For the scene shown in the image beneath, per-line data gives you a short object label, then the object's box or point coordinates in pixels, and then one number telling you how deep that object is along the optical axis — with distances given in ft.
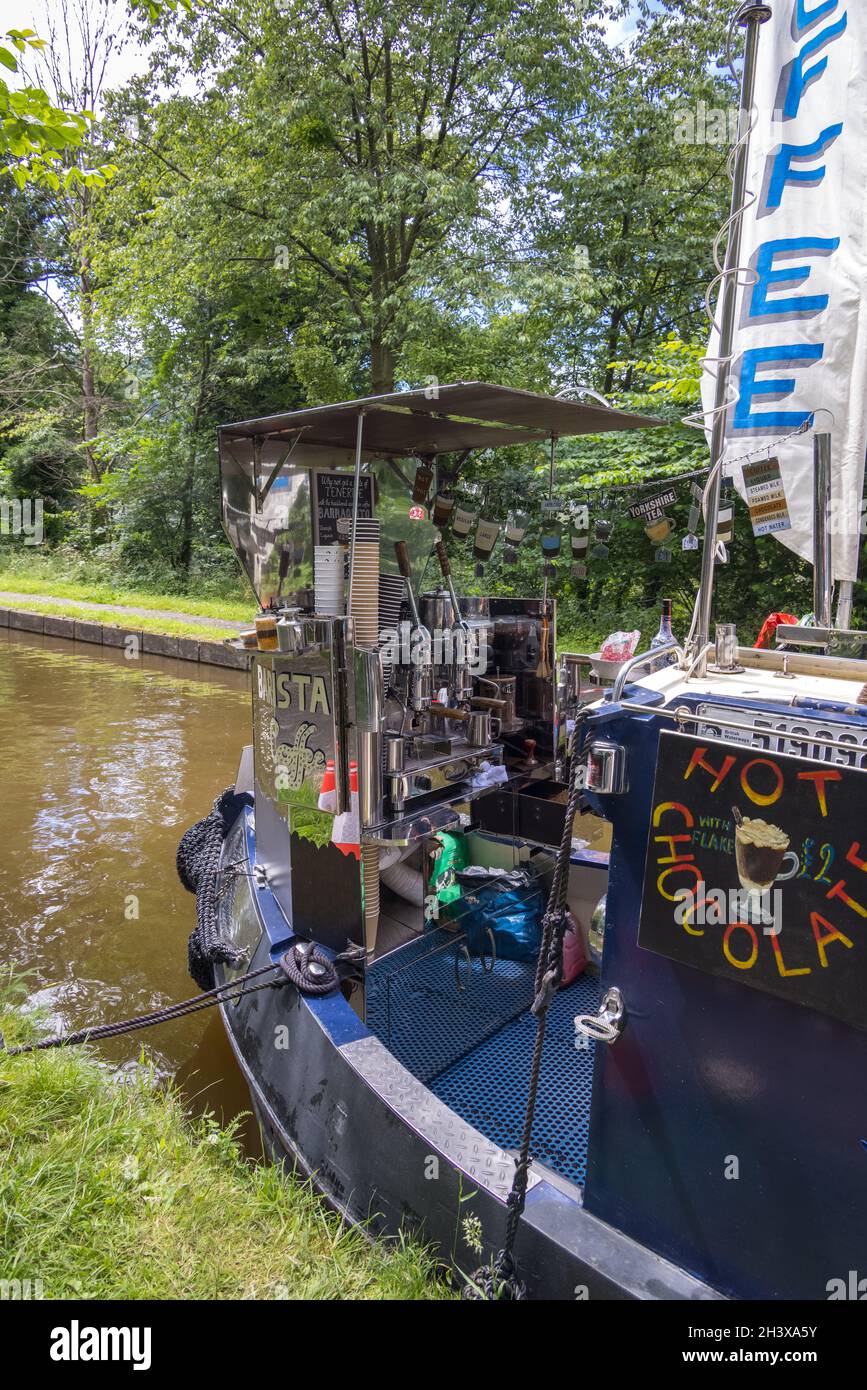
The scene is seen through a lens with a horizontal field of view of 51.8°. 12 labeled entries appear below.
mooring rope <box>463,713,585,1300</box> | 6.44
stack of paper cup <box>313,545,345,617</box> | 11.20
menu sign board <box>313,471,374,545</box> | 12.26
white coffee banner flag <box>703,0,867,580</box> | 11.00
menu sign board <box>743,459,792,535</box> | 11.43
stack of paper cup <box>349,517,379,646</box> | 10.67
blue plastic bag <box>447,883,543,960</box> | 12.00
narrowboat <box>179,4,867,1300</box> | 5.56
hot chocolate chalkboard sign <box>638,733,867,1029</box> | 5.14
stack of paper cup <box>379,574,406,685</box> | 12.18
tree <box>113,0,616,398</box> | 37.58
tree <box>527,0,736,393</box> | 39.14
